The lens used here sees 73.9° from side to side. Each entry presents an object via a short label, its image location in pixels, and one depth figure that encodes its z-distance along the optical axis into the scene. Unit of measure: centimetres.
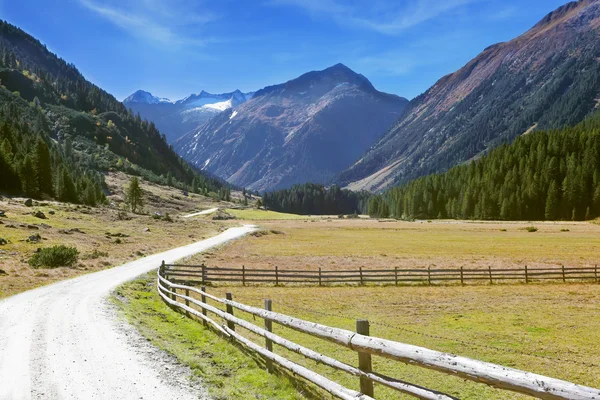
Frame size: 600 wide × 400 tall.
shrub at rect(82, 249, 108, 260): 4109
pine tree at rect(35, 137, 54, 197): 10044
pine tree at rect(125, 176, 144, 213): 12350
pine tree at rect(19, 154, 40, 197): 9431
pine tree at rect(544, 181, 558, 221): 12781
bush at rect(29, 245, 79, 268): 3447
